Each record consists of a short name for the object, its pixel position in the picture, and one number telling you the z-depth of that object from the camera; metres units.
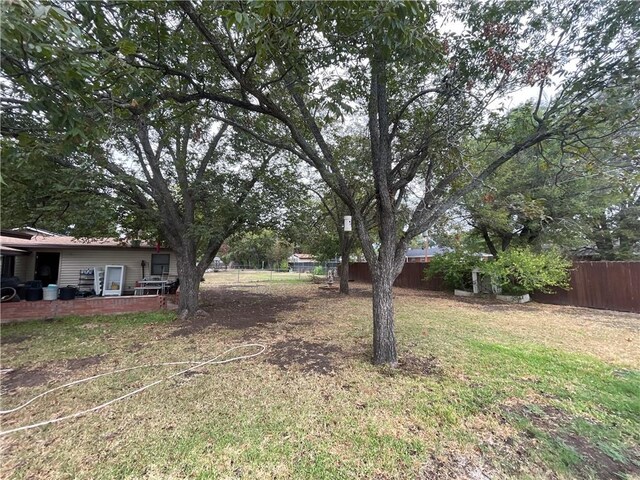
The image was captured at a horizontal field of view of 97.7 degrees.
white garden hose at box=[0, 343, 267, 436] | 2.45
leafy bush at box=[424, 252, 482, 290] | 10.85
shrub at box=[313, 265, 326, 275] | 23.98
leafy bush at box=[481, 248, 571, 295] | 8.21
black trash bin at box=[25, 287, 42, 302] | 7.27
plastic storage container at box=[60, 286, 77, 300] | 7.39
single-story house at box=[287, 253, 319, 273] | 37.71
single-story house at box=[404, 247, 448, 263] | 30.25
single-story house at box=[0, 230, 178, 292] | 9.20
